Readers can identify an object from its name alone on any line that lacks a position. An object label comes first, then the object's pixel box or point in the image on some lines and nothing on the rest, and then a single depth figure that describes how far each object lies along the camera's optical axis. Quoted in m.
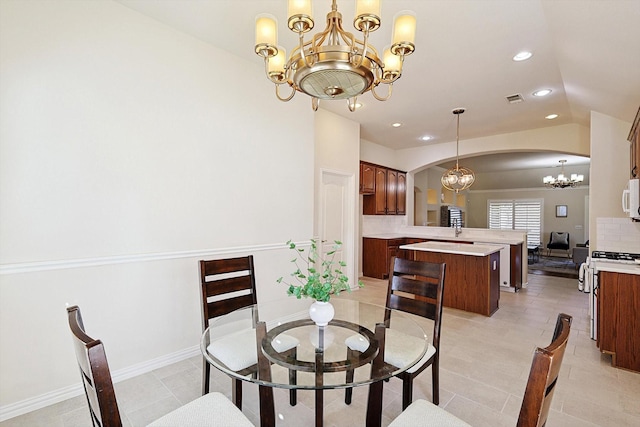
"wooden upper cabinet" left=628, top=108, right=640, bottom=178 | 2.95
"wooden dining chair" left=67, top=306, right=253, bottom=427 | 0.90
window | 11.05
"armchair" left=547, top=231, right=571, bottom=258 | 9.87
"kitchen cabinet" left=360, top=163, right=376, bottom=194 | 5.98
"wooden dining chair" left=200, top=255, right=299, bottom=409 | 1.65
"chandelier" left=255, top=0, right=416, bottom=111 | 1.55
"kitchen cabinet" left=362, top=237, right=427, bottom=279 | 6.19
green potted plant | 1.58
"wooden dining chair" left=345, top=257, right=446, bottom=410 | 1.74
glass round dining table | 1.38
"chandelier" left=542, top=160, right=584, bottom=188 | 8.62
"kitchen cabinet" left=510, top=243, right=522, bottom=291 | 5.31
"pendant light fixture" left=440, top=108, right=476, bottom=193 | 5.03
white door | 4.90
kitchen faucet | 6.36
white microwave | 2.99
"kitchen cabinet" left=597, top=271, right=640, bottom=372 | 2.55
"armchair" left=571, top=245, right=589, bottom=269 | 7.28
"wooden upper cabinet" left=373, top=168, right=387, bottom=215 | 6.41
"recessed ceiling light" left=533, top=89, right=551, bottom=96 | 3.87
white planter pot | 1.71
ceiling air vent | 4.08
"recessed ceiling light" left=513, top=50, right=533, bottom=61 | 3.02
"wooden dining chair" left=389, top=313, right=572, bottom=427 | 0.85
